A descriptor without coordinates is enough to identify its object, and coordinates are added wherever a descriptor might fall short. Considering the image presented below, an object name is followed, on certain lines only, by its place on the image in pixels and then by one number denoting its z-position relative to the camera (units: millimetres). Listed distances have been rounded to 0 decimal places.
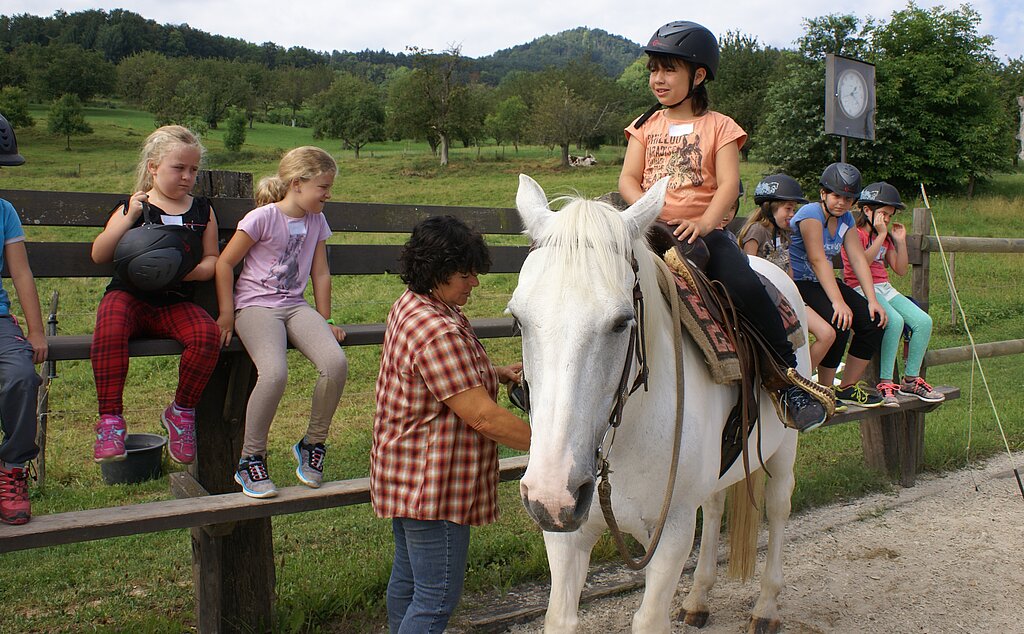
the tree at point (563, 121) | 48594
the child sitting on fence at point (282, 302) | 3137
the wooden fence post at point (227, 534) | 3381
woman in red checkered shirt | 2422
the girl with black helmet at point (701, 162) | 3316
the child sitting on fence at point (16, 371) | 2586
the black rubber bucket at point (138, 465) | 5719
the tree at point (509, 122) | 57469
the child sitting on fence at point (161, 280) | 3002
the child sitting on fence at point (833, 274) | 5156
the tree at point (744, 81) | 50219
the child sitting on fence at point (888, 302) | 5875
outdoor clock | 7453
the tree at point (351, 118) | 53969
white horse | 1913
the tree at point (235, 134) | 42062
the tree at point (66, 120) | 39125
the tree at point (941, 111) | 30453
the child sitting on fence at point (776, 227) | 5340
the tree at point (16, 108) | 39969
